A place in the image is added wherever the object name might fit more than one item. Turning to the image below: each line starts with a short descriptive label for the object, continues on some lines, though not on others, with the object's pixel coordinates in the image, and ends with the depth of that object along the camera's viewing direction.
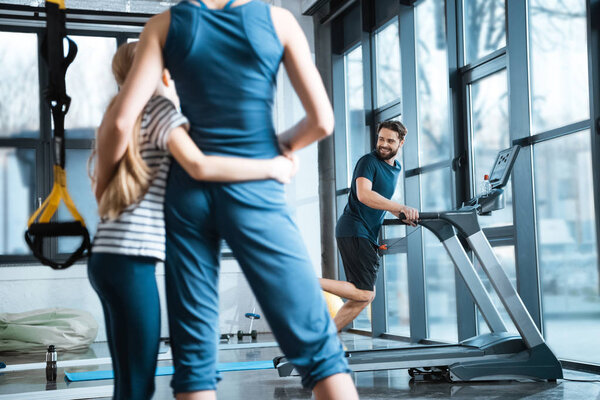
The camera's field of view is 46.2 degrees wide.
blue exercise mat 4.02
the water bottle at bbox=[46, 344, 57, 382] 4.03
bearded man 4.11
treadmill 3.52
